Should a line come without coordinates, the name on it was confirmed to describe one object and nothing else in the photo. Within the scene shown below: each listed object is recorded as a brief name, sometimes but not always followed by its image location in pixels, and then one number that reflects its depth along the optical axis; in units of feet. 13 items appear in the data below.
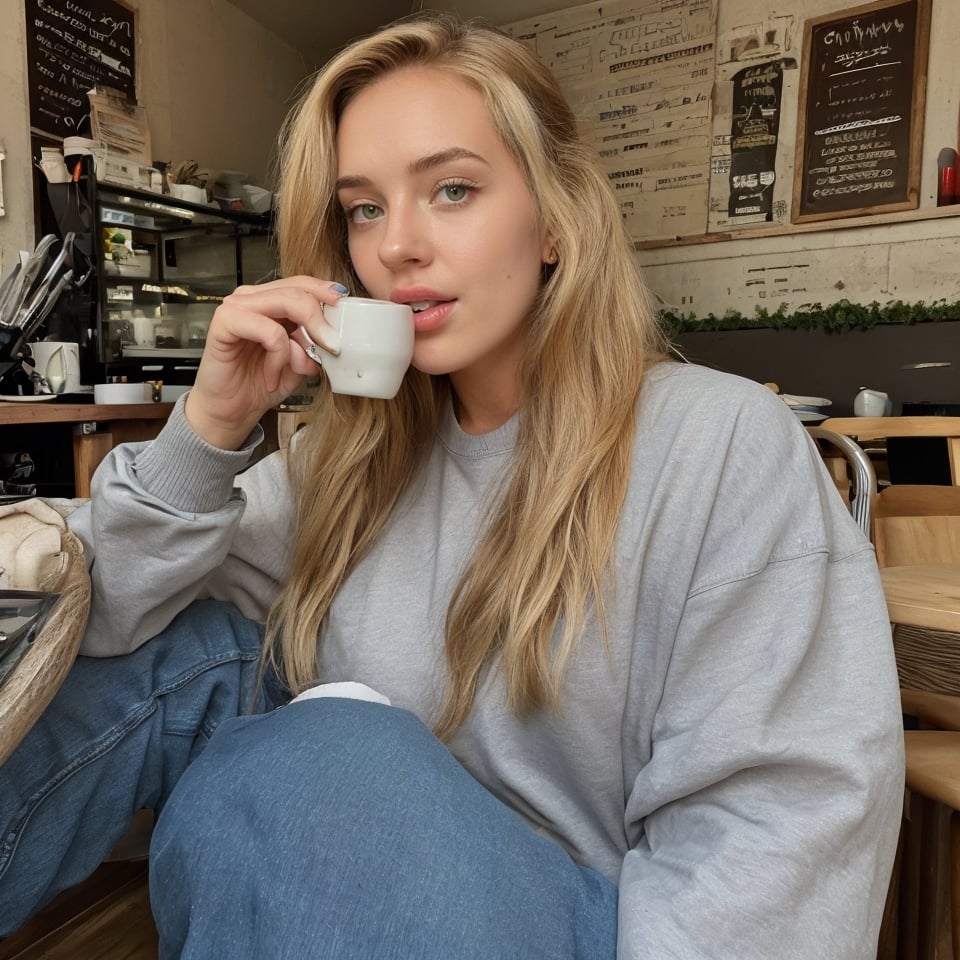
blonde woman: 2.09
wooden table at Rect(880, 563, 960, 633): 3.37
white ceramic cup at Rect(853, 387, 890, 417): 10.73
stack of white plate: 9.96
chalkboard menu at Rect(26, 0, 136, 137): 9.52
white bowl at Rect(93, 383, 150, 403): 8.22
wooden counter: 7.08
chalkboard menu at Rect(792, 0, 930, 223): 12.09
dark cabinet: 8.98
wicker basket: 1.75
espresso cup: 2.72
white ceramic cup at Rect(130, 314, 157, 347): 9.74
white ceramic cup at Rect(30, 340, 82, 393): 8.15
